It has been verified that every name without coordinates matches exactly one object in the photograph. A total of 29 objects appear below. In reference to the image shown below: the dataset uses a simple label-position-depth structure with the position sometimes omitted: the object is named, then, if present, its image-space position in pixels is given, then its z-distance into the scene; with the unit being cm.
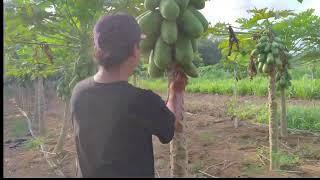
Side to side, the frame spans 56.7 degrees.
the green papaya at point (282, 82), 485
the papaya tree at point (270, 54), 345
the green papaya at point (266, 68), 356
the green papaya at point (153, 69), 178
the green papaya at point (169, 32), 170
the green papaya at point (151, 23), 176
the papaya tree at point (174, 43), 169
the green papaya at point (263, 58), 362
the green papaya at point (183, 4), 173
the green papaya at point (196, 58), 190
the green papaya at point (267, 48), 360
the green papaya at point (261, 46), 365
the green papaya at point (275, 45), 359
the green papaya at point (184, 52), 171
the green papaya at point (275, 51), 357
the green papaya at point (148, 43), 179
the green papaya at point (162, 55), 170
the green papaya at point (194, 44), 182
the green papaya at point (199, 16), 183
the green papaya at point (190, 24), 175
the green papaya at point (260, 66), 369
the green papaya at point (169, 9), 168
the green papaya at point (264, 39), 367
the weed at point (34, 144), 548
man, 132
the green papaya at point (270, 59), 353
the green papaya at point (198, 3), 184
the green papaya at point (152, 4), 177
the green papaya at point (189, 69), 172
